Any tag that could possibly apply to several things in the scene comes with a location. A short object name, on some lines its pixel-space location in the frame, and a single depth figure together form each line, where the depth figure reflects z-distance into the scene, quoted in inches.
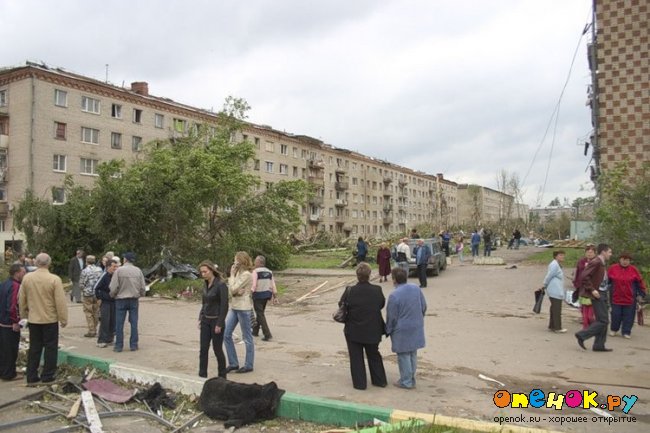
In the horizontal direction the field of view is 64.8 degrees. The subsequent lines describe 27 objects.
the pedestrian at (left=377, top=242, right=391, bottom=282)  807.1
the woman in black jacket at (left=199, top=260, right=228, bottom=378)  283.3
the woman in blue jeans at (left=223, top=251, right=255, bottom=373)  306.3
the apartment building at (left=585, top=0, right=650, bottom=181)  724.7
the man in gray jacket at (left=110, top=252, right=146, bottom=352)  371.2
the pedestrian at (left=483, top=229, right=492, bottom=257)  1185.4
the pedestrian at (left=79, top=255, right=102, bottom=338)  431.8
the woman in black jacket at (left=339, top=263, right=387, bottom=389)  264.3
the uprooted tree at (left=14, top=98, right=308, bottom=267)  896.9
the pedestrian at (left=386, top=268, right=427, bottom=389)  266.1
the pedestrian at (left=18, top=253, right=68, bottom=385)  291.3
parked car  854.5
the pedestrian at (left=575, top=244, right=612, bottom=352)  353.1
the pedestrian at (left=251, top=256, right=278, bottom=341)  399.2
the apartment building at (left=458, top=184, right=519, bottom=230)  2348.8
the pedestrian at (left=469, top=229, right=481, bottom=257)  1219.2
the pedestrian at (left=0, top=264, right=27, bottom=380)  304.2
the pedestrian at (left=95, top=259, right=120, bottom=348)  393.1
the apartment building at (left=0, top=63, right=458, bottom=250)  1541.6
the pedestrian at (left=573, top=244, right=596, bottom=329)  381.5
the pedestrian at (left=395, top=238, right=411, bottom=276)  761.1
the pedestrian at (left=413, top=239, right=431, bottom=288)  753.0
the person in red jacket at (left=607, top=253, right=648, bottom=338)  389.7
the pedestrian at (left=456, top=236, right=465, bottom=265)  1141.7
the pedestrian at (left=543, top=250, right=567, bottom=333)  430.0
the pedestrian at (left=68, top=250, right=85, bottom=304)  674.2
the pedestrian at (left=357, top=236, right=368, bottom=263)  1025.7
